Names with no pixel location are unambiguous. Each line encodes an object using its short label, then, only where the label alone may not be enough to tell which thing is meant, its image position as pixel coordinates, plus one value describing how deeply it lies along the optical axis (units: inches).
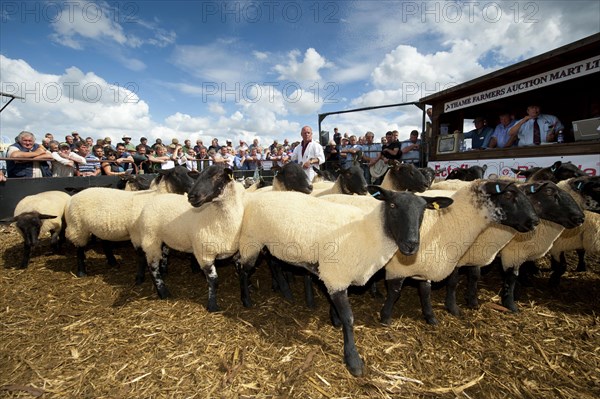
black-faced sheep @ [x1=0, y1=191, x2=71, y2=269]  208.1
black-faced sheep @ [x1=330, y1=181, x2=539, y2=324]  125.6
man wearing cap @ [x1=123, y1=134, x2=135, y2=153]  416.9
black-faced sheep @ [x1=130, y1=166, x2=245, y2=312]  140.2
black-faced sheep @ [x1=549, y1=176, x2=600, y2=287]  151.8
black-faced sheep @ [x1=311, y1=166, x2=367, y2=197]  215.0
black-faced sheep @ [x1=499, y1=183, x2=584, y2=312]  149.9
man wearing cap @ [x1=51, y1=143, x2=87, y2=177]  330.0
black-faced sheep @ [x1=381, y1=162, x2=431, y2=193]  201.5
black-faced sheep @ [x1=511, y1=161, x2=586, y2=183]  194.1
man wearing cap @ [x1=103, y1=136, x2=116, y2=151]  399.1
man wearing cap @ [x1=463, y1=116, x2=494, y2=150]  342.2
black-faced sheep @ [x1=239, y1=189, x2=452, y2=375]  111.0
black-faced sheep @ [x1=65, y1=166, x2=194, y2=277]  185.5
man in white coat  281.5
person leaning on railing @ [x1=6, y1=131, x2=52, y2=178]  297.1
